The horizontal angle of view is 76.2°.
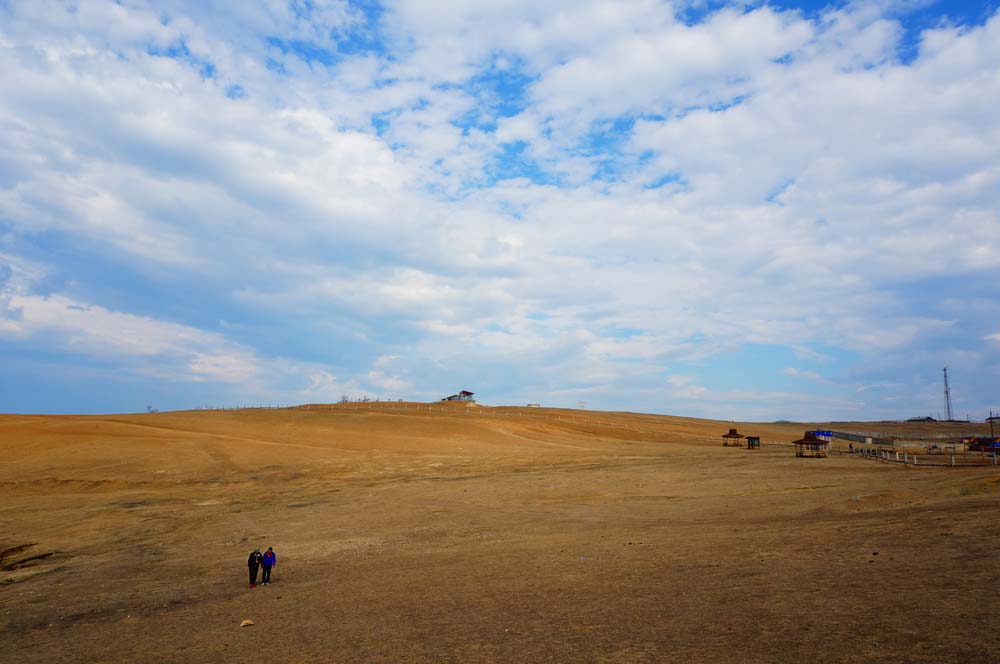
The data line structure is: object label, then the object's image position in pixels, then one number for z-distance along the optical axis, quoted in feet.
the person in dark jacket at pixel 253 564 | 58.44
